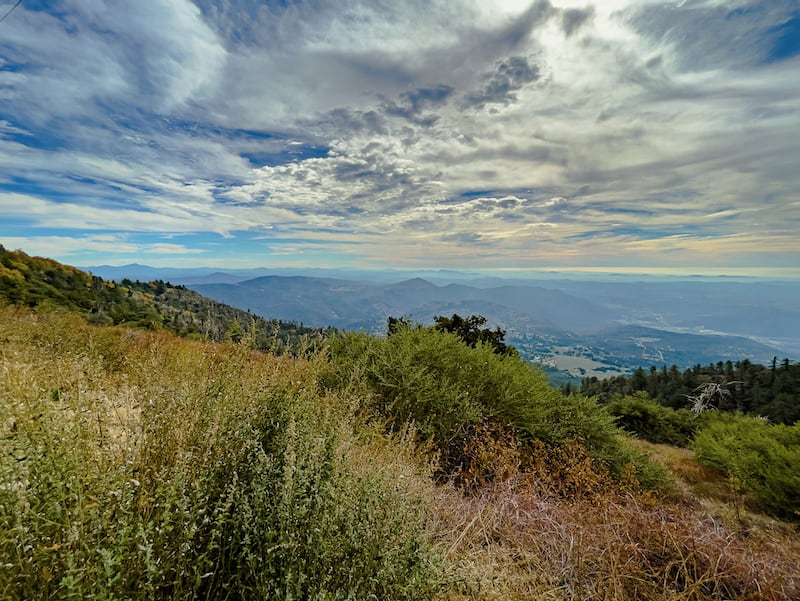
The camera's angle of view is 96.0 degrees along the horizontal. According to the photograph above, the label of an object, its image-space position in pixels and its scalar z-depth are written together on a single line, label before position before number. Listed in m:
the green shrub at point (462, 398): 6.55
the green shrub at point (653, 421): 21.08
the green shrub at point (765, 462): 8.58
